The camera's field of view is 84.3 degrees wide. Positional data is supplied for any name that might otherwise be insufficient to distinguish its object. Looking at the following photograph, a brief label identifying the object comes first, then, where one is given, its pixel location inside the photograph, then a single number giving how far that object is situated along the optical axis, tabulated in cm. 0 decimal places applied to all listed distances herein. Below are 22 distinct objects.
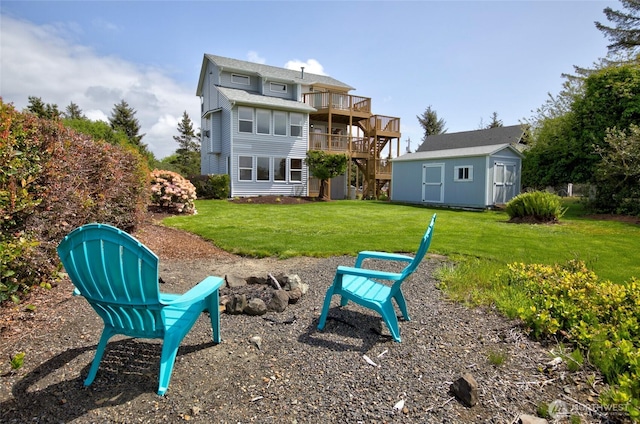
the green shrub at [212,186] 1966
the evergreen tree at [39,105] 2963
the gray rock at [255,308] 347
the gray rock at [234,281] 413
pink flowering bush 1241
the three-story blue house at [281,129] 2120
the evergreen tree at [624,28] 2978
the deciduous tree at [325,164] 2084
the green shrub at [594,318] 221
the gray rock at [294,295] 383
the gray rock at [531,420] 196
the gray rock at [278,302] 360
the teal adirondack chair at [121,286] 204
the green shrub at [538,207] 1189
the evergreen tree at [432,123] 4594
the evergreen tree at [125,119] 4103
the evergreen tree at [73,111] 4262
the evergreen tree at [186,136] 4747
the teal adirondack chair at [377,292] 300
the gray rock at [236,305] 349
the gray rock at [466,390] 218
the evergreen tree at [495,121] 4678
